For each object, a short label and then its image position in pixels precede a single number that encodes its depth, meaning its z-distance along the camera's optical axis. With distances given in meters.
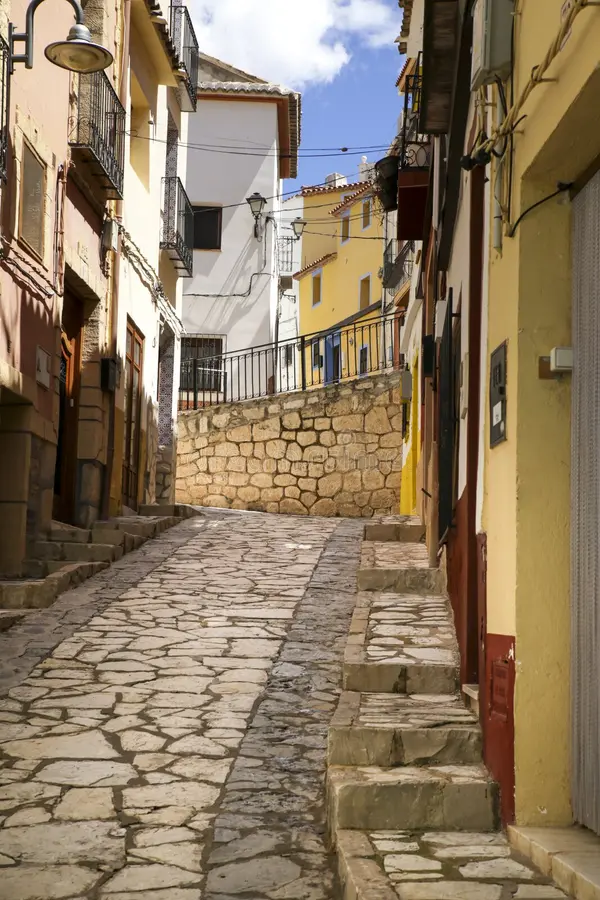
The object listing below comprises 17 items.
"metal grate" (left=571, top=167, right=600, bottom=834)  3.67
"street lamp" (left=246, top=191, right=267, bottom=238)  24.22
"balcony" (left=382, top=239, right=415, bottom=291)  19.80
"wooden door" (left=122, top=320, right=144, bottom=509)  14.02
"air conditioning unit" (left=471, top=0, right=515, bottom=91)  4.21
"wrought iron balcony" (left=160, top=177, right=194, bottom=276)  15.98
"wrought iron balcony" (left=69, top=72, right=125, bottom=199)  10.80
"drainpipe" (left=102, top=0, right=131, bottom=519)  12.40
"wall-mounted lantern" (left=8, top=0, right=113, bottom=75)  7.84
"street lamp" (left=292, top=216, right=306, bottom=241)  25.56
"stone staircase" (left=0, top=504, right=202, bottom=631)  8.44
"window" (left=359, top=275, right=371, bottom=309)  35.18
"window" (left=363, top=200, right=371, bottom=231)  34.34
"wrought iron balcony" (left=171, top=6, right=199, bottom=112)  16.19
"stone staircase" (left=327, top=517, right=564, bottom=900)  3.58
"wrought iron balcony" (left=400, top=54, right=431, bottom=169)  10.26
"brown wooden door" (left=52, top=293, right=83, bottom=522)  11.88
